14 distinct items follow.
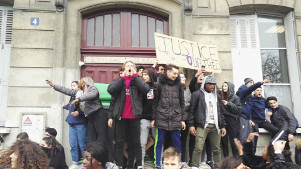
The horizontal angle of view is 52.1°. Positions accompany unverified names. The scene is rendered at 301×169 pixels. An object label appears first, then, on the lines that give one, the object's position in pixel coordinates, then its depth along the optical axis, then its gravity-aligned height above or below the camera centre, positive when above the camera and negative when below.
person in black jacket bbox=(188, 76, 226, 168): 6.44 -0.12
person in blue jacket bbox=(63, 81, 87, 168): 6.75 -0.37
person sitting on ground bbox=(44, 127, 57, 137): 6.74 -0.36
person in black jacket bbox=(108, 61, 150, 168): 5.85 +0.09
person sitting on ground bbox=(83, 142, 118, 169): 4.32 -0.59
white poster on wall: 7.82 -0.23
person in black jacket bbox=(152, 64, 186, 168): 6.07 +0.08
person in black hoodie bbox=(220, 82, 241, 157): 7.00 -0.16
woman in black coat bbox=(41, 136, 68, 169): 6.19 -0.75
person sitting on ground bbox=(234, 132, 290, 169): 4.64 -0.65
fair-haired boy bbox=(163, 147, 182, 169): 4.28 -0.63
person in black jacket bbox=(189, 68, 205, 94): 7.11 +0.72
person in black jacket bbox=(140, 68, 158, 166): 6.45 +0.05
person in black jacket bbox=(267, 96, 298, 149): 7.42 -0.22
